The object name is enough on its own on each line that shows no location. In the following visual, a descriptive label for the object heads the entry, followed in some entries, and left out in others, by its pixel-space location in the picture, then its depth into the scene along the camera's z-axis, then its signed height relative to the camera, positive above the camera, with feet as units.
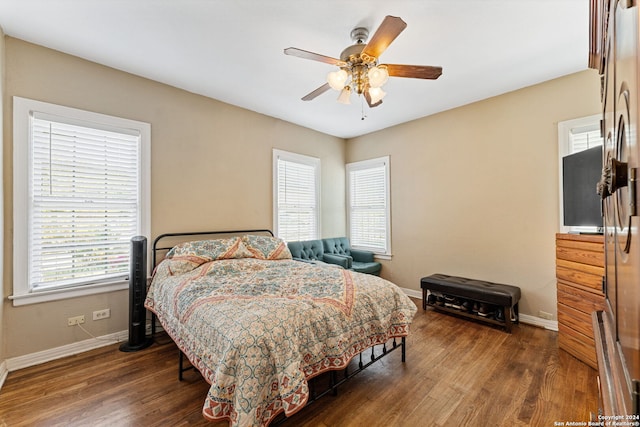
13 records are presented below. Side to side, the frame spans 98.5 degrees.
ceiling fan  6.63 +3.84
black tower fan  9.27 -2.57
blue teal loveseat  14.51 -2.16
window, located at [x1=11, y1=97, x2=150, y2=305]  8.20 +0.63
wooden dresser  7.73 -2.22
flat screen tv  7.78 +0.80
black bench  10.39 -3.20
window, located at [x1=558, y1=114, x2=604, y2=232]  9.71 +2.82
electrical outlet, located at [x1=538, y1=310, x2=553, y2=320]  10.62 -3.89
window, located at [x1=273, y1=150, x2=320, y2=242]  14.85 +1.16
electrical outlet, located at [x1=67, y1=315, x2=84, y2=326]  8.93 -3.36
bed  4.84 -2.35
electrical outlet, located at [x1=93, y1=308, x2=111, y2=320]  9.39 -3.33
